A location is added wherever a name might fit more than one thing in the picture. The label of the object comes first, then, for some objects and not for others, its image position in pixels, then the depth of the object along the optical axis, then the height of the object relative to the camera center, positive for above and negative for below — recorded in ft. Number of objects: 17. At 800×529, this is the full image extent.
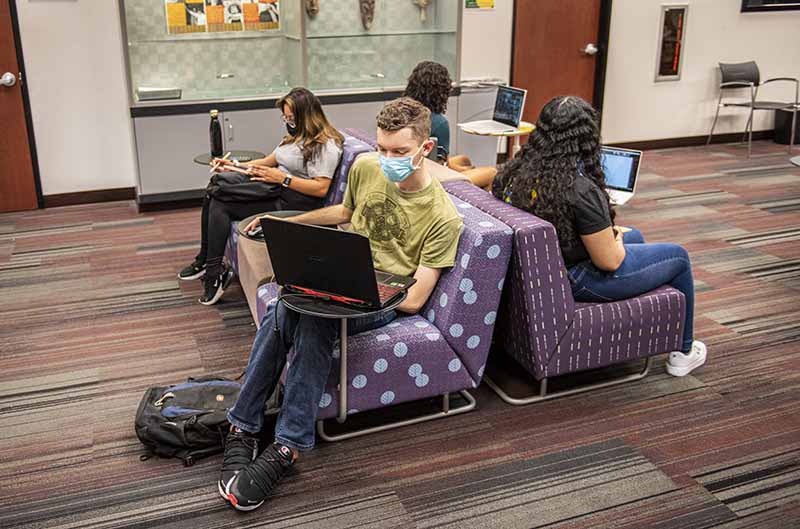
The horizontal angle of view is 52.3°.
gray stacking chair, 25.11 -1.72
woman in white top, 13.11 -2.35
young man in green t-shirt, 8.60 -3.01
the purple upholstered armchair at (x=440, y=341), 9.12 -3.48
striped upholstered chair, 9.45 -3.51
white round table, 17.73 -2.28
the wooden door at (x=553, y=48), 23.08 -0.69
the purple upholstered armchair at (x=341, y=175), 13.14 -2.38
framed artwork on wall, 25.38 +0.57
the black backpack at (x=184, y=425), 9.20 -4.39
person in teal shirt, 14.43 -1.25
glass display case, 18.21 -0.54
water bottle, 15.31 -2.04
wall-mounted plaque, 24.47 -0.51
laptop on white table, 18.12 -1.94
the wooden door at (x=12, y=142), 17.90 -2.59
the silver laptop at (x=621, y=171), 13.28 -2.33
